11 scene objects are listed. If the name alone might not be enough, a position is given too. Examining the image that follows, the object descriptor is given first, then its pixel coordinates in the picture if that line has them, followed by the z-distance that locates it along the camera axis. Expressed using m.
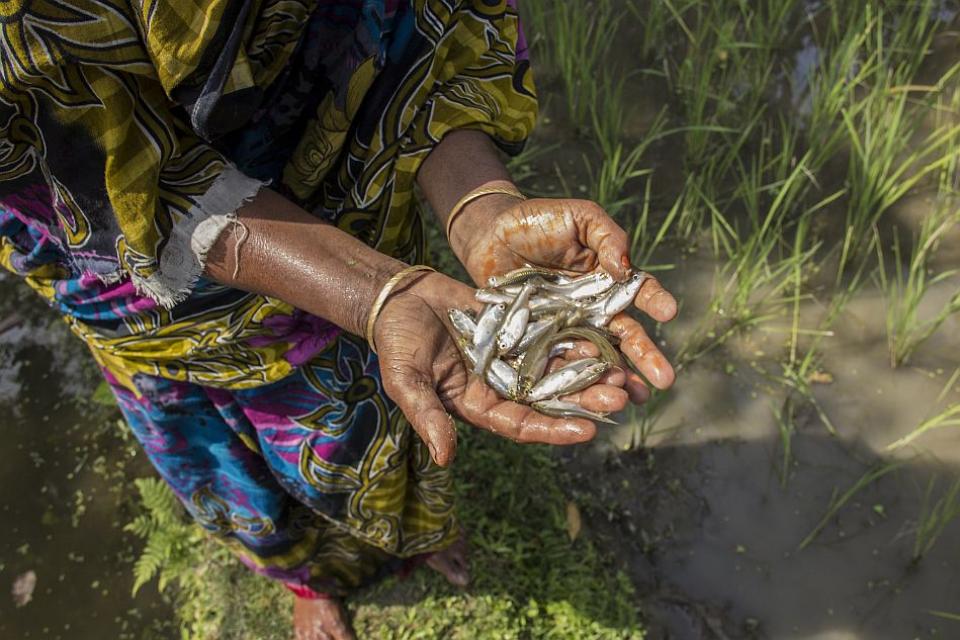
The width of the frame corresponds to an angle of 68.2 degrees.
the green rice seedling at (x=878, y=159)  2.38
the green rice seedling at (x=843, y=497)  2.07
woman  0.95
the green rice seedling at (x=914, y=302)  2.24
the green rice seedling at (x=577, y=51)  2.79
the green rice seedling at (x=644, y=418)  2.21
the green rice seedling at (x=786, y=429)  2.22
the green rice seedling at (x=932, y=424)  2.02
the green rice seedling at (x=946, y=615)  1.84
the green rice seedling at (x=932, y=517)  1.94
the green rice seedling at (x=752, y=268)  2.34
